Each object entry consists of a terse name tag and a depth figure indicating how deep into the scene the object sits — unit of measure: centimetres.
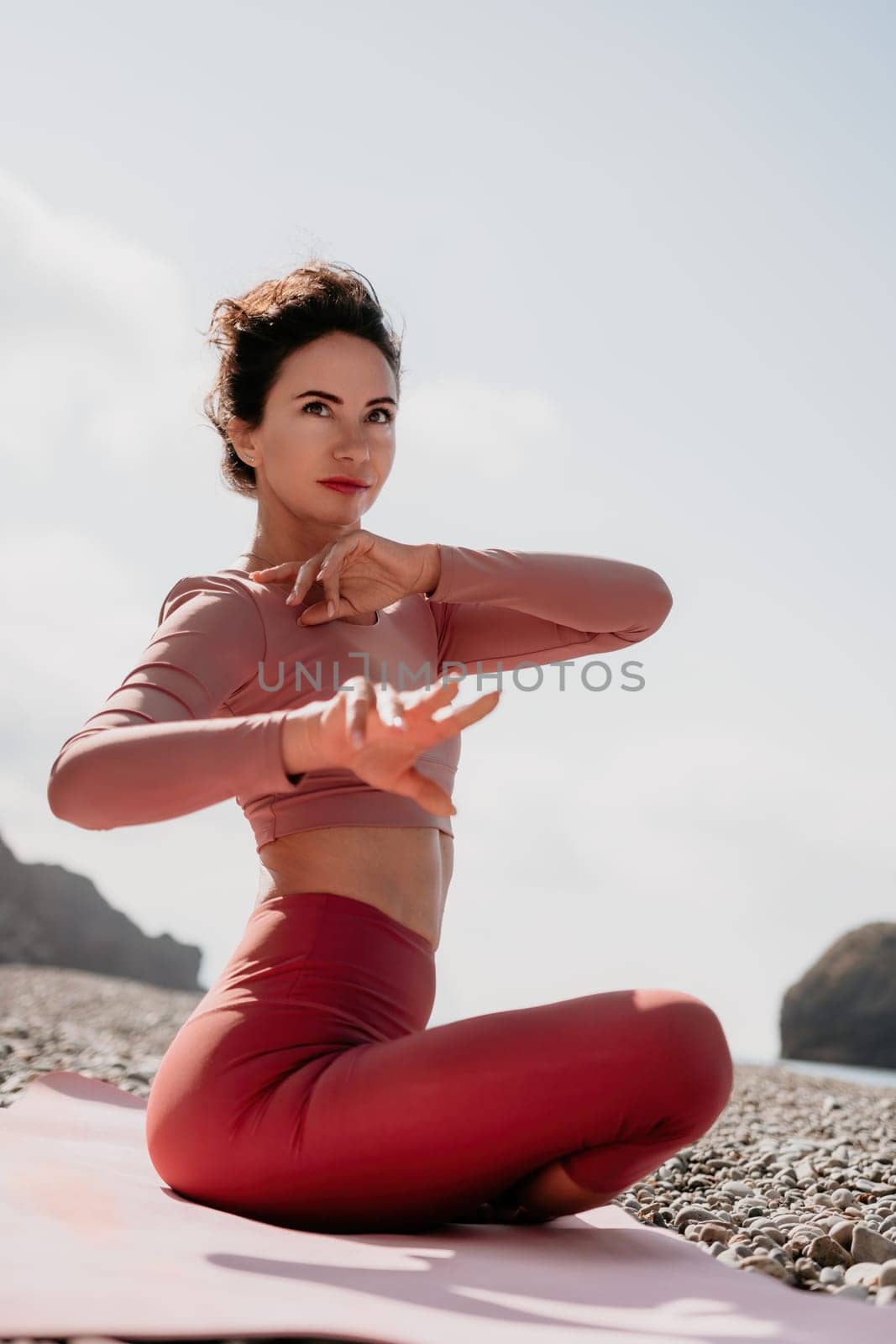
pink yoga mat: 204
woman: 251
